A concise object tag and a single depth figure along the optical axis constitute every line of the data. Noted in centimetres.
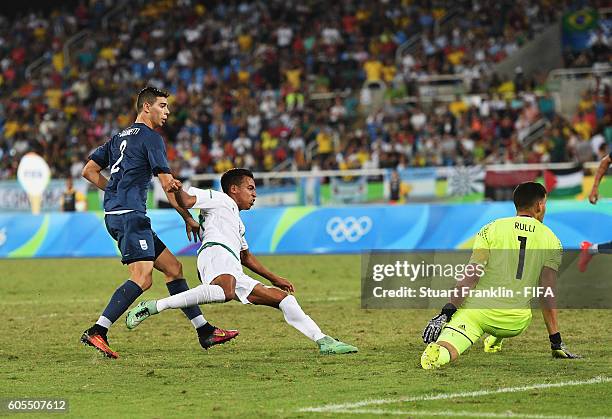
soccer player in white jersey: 1967
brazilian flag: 6881
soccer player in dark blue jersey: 1981
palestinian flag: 5350
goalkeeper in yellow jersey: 1816
